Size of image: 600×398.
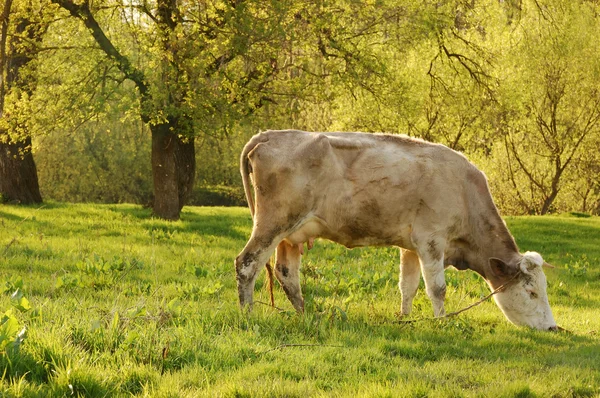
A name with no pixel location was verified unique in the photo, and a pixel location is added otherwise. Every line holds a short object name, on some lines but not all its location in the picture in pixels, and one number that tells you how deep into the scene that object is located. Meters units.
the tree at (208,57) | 34.09
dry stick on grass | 12.25
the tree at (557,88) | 55.34
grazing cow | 16.14
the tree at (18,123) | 37.03
